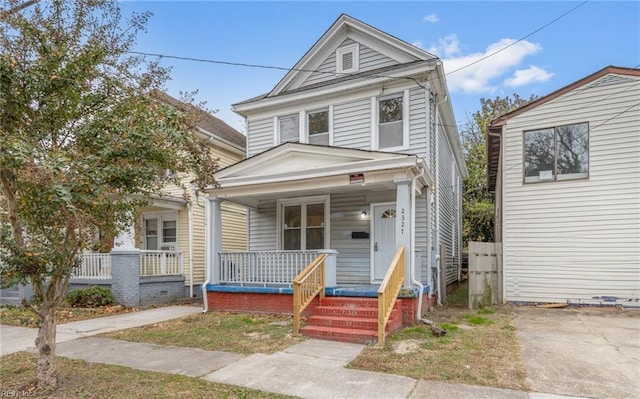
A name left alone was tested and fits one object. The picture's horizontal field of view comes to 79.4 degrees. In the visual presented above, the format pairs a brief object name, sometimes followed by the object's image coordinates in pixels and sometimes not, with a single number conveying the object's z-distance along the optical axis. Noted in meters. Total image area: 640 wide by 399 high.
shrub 10.91
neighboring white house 9.30
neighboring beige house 13.47
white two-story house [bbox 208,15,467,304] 8.57
